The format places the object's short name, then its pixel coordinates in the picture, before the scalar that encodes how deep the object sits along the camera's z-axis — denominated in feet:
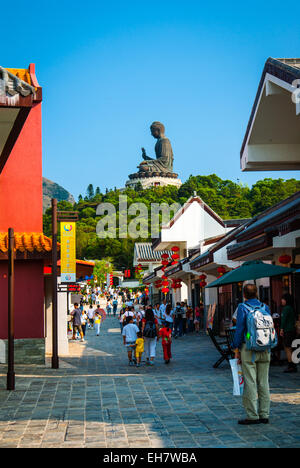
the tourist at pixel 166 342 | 51.21
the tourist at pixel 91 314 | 112.57
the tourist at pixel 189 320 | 96.64
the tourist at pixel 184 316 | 91.94
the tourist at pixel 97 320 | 97.80
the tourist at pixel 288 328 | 40.04
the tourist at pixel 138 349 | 50.67
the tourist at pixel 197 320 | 97.29
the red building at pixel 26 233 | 51.39
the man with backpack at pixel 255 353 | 23.85
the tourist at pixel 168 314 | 66.95
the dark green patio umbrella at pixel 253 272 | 40.63
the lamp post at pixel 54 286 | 49.88
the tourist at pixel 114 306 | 162.90
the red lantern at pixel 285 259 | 47.09
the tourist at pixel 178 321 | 87.97
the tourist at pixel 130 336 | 51.57
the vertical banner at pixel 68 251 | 54.24
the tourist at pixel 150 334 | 52.24
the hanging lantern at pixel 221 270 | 69.92
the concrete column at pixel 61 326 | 62.95
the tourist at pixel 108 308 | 174.29
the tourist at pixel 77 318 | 80.07
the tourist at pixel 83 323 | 89.35
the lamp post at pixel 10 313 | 36.55
